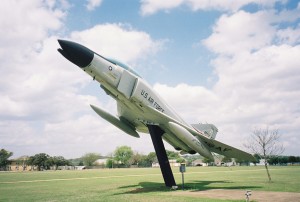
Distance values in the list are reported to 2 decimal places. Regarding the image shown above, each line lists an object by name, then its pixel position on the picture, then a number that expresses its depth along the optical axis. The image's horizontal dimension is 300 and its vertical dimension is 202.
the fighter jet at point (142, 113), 15.57
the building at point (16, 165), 129.40
